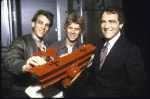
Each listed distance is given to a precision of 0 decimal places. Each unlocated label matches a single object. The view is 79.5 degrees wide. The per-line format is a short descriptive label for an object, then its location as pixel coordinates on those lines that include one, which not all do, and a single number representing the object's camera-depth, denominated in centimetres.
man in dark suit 93
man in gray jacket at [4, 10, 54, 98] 86
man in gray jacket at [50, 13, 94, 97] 150
